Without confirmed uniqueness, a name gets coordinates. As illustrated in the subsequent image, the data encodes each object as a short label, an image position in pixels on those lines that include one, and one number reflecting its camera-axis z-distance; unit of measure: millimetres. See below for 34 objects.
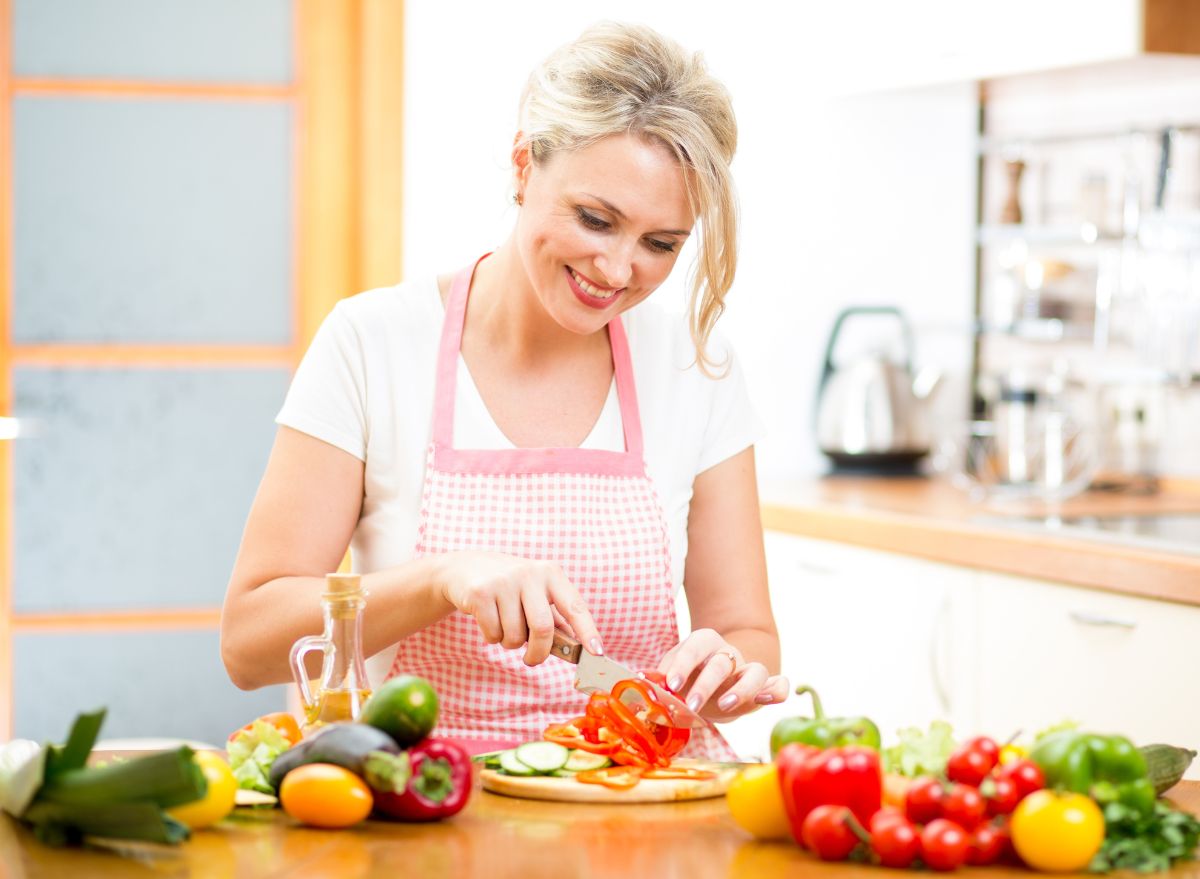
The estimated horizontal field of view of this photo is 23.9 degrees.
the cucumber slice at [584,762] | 2354
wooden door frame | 4836
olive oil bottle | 2273
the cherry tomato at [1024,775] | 2133
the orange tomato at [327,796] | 2176
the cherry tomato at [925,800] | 2120
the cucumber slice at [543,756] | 2335
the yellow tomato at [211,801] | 2171
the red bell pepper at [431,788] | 2201
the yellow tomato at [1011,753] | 2222
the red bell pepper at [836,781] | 2124
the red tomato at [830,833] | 2112
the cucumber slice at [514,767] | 2336
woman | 2632
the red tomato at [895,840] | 2090
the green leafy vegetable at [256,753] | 2274
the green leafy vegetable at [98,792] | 2103
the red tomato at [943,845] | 2089
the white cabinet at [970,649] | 3295
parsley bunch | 2112
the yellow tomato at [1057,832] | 2086
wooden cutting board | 2307
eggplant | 2184
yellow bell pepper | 2174
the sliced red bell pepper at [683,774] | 2343
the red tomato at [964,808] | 2115
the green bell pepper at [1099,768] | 2135
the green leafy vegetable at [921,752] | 2186
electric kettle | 4819
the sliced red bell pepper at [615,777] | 2308
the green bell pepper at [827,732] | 2222
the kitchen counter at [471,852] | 2090
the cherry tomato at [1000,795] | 2121
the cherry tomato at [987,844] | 2108
